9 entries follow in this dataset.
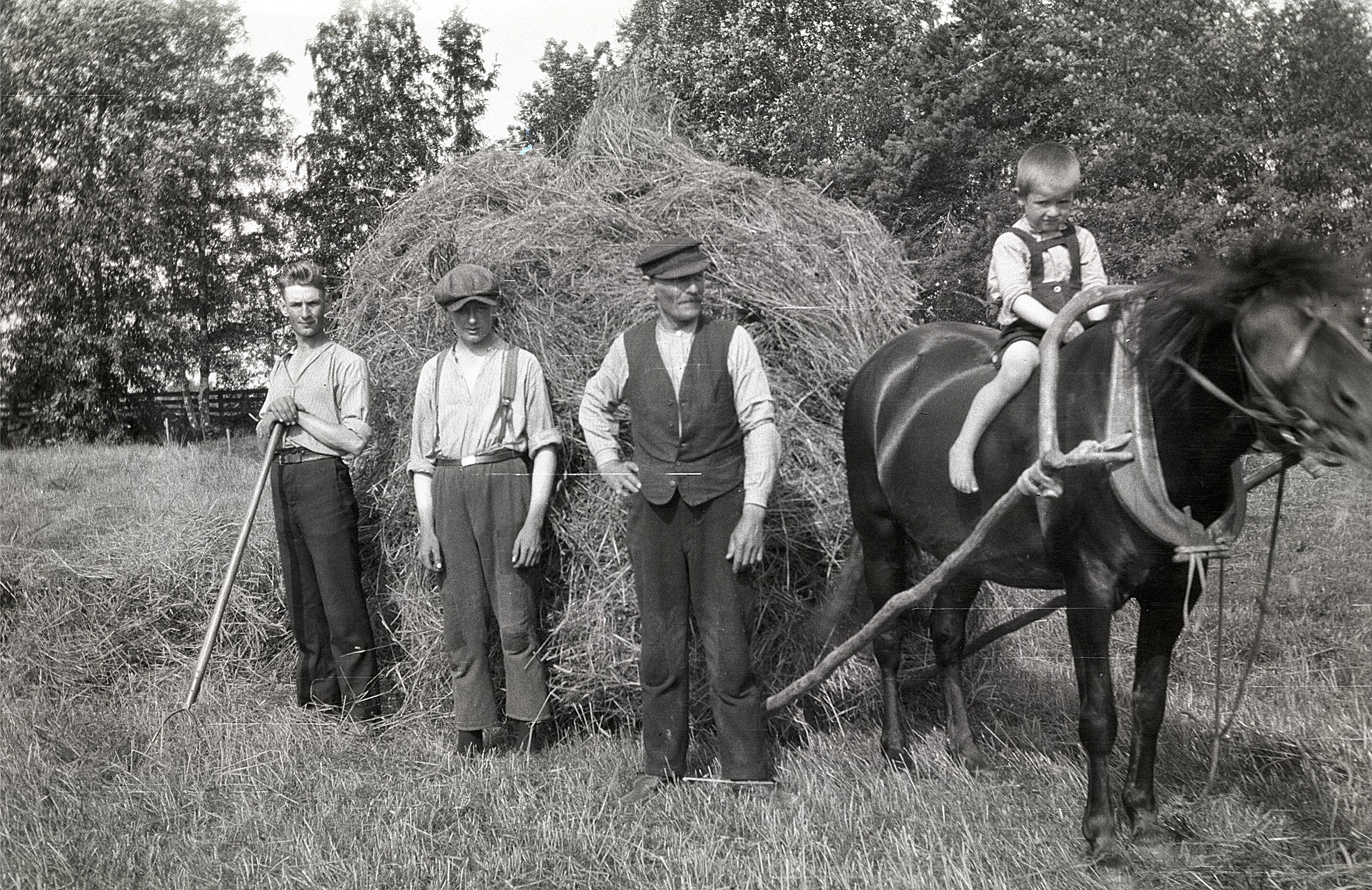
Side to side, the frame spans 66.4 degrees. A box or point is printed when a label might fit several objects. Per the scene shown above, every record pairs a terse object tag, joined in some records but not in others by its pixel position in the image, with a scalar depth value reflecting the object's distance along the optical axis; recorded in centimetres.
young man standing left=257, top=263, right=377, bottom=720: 518
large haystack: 483
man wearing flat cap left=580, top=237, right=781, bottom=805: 407
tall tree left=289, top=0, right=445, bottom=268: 617
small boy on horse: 389
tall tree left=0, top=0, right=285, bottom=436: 636
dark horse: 264
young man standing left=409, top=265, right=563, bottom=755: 468
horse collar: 313
